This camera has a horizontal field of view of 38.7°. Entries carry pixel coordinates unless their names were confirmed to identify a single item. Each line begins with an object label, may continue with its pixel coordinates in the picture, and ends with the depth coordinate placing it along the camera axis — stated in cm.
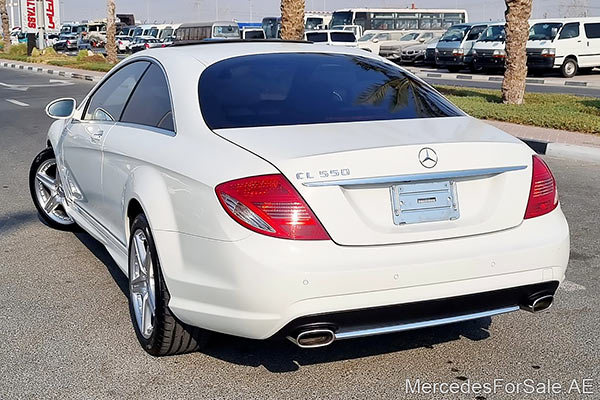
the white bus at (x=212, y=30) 3972
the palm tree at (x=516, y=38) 1562
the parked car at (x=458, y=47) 3169
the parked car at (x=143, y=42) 5015
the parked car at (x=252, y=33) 3953
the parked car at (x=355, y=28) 4212
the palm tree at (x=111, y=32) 3484
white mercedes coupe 349
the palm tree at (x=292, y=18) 2102
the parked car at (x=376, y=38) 3881
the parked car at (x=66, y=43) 6241
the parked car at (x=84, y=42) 5744
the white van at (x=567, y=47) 2831
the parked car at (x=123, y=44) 5503
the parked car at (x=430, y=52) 3459
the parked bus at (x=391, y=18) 4544
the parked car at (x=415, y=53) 3728
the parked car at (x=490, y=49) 2962
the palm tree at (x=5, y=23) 5057
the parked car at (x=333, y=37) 3356
